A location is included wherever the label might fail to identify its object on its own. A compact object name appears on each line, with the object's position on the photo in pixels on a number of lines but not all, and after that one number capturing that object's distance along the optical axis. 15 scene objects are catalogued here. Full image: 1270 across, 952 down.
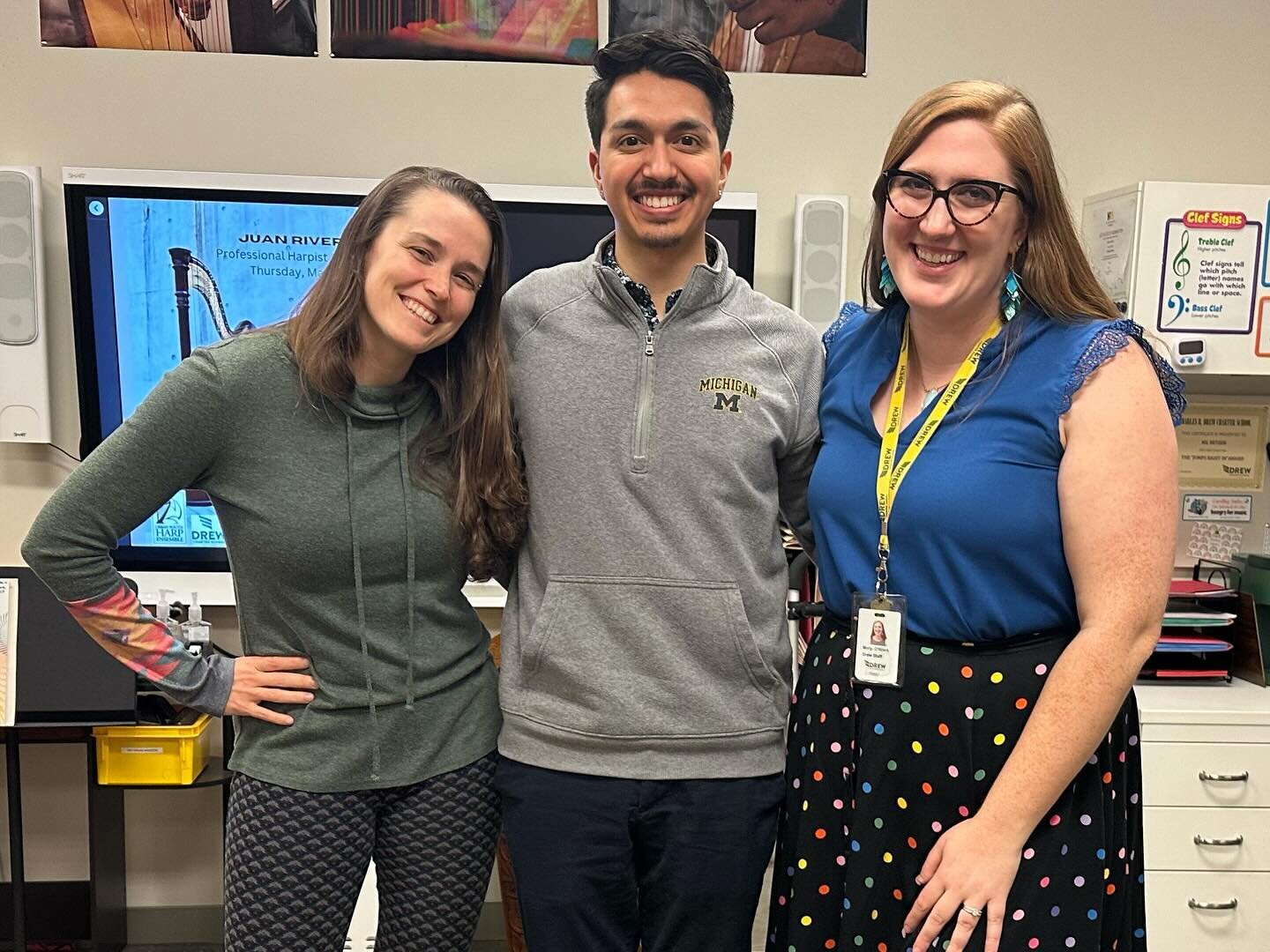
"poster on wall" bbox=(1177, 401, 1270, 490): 3.27
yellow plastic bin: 2.69
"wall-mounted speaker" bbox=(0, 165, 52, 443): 2.82
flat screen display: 2.88
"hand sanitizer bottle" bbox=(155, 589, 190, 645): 2.63
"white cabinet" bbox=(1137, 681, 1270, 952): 2.66
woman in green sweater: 1.46
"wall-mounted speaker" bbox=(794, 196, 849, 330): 3.01
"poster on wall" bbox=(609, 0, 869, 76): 3.02
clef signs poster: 2.81
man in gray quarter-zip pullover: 1.50
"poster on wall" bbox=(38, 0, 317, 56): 2.91
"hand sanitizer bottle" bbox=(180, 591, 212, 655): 2.68
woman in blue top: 1.27
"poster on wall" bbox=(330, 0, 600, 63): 2.96
